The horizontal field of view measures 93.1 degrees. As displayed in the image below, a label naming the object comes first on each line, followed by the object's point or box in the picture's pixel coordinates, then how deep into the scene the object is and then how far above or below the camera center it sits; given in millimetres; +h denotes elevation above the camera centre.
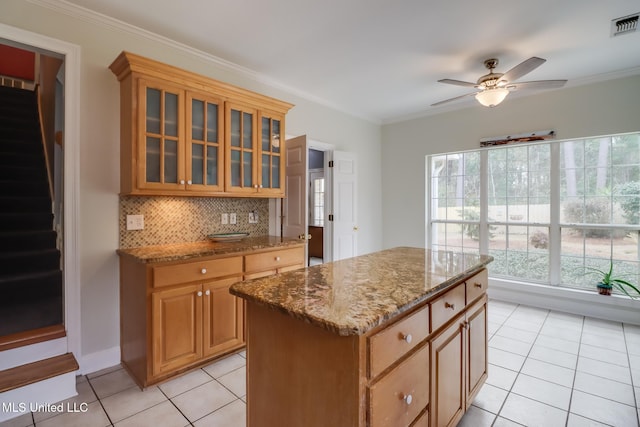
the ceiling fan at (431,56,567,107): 2611 +1144
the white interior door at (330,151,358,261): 4281 +83
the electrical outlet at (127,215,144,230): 2494 -96
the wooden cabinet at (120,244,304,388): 2094 -779
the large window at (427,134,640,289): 3512 +53
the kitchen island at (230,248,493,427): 972 -512
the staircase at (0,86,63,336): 2707 -183
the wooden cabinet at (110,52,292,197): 2264 +657
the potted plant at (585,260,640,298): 3391 -848
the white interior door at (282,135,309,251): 3438 +248
